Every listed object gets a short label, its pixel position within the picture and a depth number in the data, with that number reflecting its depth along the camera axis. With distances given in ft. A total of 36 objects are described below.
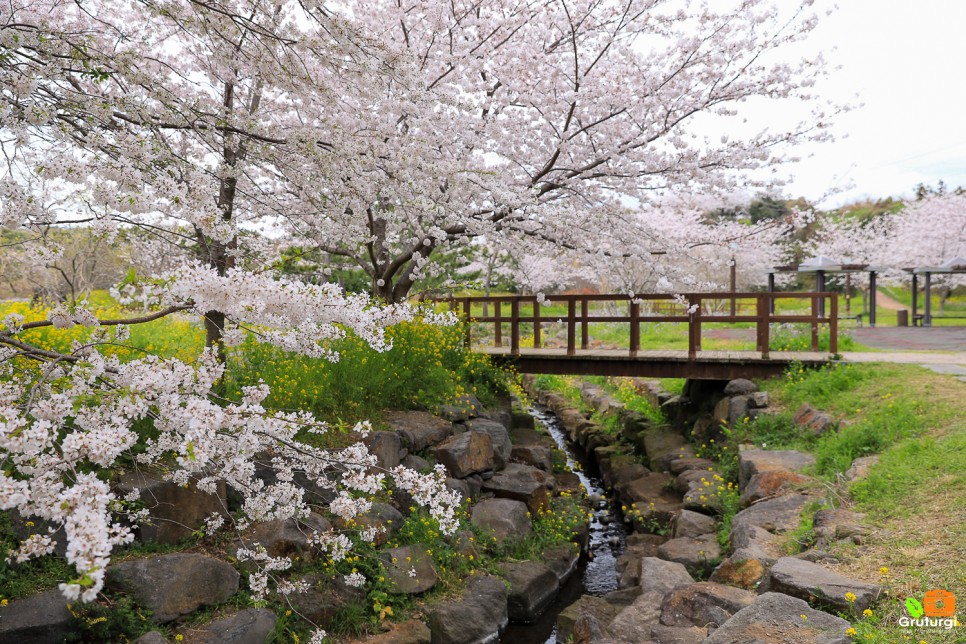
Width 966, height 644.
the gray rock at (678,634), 13.85
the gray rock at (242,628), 13.47
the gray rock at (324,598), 15.66
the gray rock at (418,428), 22.54
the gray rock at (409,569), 17.80
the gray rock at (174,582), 13.33
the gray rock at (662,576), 18.02
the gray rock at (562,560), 22.79
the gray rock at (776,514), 18.54
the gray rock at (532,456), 29.91
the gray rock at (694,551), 19.53
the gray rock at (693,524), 22.34
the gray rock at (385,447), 20.45
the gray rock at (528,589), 20.29
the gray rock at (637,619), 15.85
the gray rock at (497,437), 26.55
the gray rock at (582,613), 18.38
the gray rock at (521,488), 25.04
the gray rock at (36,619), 11.78
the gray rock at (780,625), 11.06
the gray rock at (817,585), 12.04
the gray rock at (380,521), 18.13
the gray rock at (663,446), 31.81
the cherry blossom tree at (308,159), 9.19
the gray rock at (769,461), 22.74
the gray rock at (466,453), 23.35
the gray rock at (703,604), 14.51
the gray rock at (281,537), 15.96
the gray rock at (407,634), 16.12
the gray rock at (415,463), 21.68
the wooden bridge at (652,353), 32.99
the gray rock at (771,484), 20.99
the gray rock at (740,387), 32.14
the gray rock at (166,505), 14.74
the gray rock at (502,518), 22.66
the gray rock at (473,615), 17.63
